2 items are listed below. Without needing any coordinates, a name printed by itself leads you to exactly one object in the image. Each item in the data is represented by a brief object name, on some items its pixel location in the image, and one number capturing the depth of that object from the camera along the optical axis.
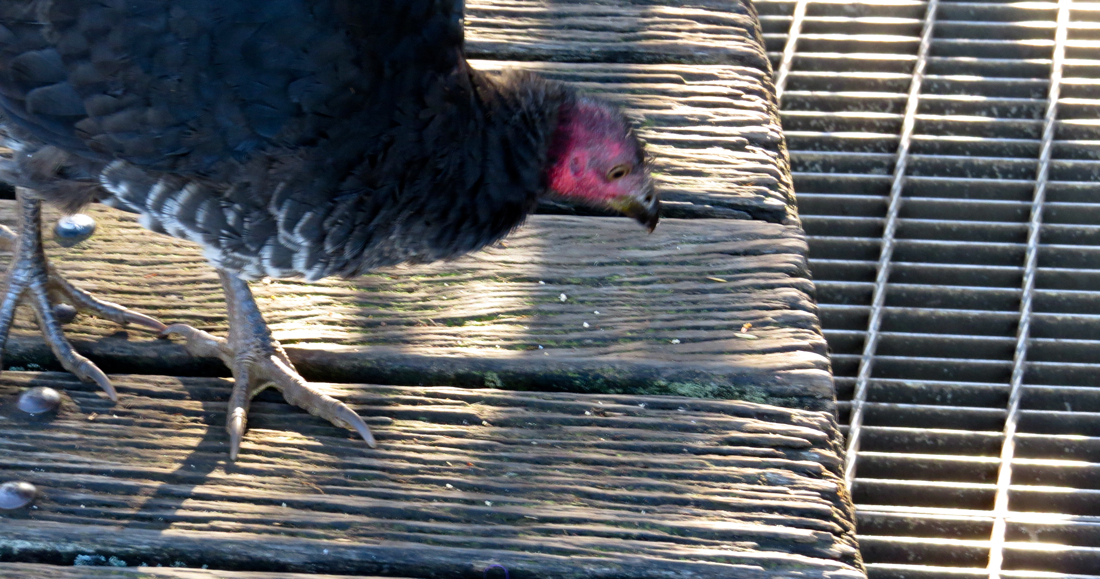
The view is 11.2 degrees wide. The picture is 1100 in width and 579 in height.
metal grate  3.26
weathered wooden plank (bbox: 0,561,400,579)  3.06
